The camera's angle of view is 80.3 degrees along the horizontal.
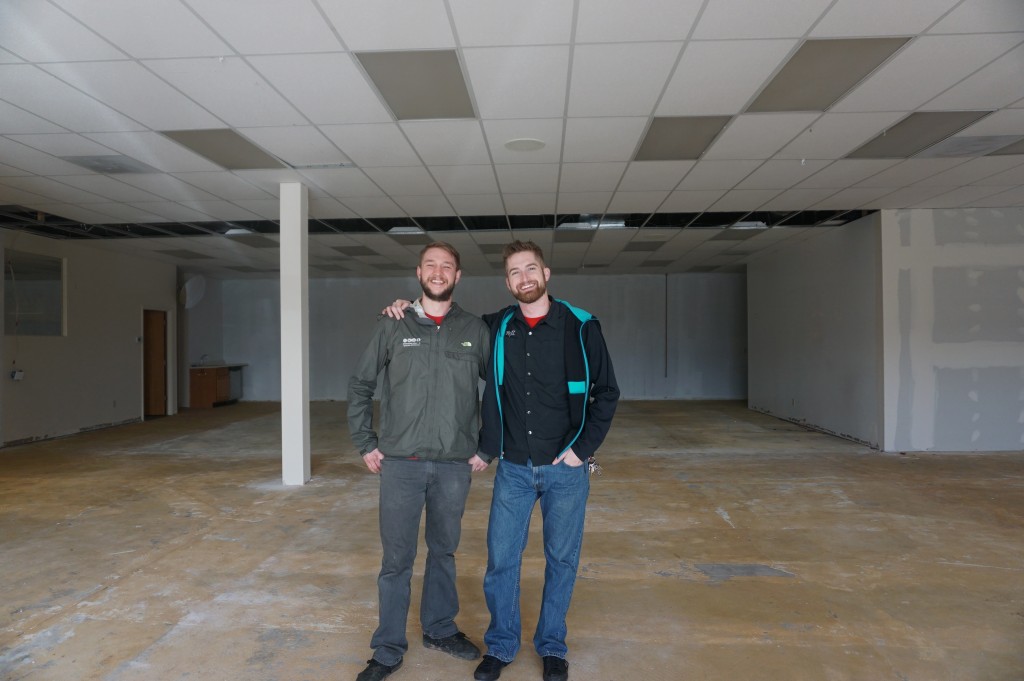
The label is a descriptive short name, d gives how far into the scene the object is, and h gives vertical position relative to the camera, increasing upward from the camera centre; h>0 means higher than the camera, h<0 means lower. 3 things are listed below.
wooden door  10.98 -0.34
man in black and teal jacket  2.27 -0.36
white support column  5.62 -0.19
